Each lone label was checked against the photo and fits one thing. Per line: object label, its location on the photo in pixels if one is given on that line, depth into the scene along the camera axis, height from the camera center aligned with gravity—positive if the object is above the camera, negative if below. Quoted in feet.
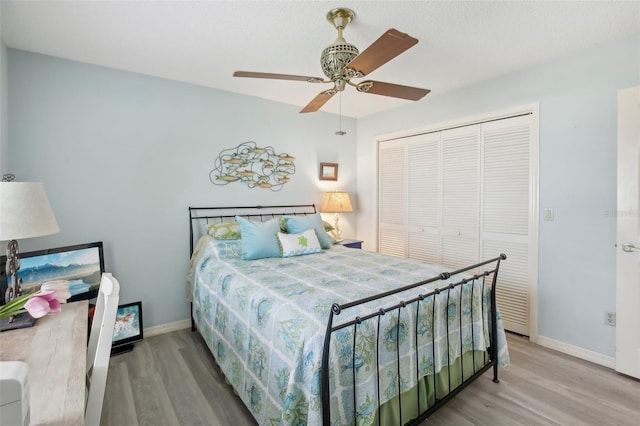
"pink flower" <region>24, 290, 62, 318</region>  3.90 -1.22
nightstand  12.96 -1.42
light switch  8.93 -0.11
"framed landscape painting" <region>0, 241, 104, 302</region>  7.63 -1.53
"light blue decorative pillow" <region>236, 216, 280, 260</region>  9.12 -0.91
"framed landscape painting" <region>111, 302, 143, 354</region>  8.88 -3.44
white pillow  9.61 -1.08
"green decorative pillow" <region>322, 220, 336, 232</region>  12.13 -0.68
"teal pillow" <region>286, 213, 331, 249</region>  10.62 -0.58
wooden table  2.64 -1.71
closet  9.55 +0.38
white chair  3.54 -1.80
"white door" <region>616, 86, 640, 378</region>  7.30 -0.60
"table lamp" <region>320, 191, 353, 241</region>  13.24 +0.29
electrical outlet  7.90 -2.77
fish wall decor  11.05 +1.61
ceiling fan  5.05 +2.69
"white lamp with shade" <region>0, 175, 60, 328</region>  4.61 -0.12
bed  4.55 -2.25
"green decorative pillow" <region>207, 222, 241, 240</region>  9.85 -0.69
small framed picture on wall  13.80 +1.75
